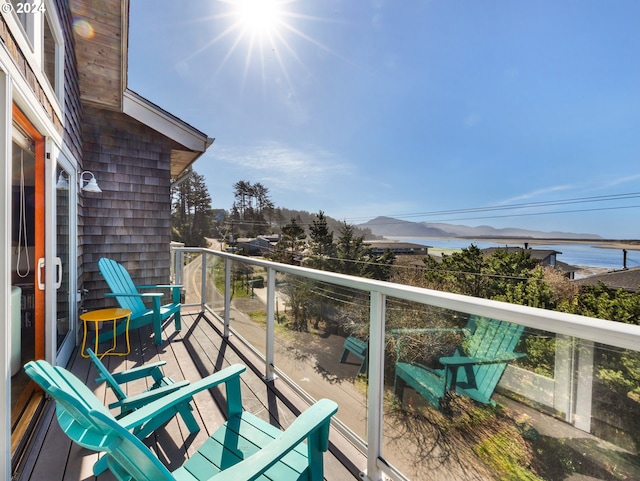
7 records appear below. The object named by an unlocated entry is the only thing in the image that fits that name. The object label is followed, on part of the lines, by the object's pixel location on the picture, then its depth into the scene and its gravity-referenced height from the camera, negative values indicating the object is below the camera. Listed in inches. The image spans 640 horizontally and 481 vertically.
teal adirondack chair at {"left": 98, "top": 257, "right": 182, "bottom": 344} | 139.5 -36.1
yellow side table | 124.3 -36.5
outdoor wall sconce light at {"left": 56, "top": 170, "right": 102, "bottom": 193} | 122.3 +22.6
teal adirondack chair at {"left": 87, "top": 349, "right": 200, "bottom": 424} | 63.8 -38.2
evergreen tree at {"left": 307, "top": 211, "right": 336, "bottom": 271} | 1026.1 -40.0
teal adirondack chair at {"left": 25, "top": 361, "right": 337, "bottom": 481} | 33.7 -27.2
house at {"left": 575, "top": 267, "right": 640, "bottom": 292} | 761.0 -104.4
